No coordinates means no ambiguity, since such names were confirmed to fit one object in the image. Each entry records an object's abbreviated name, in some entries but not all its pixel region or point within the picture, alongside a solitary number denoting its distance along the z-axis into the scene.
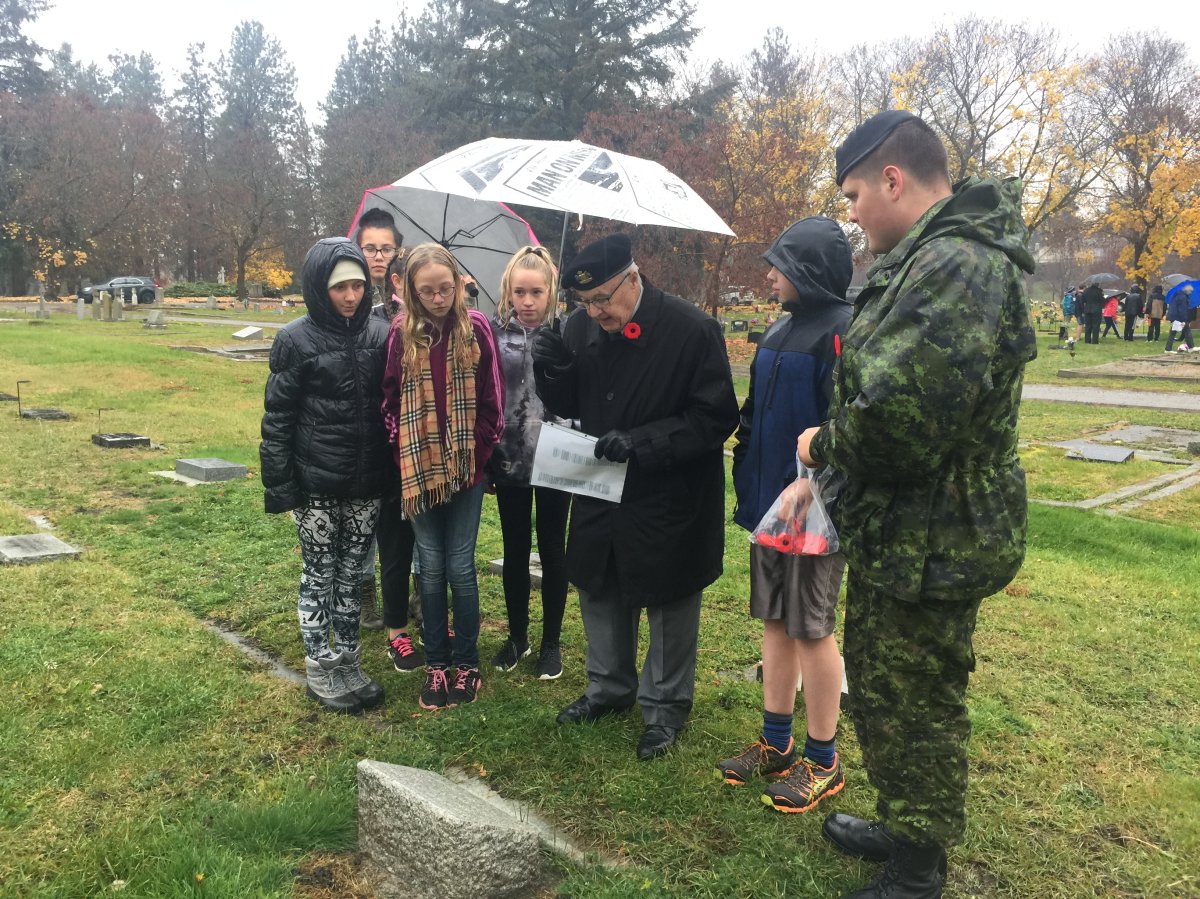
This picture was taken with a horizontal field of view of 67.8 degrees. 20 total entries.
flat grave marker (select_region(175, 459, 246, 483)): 8.23
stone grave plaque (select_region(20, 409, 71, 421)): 11.20
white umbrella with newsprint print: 3.88
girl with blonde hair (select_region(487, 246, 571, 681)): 4.17
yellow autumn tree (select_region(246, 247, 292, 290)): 48.56
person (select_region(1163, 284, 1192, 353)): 25.88
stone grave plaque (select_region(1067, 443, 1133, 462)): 9.98
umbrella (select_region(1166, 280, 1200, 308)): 26.04
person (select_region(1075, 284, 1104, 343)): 28.58
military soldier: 2.23
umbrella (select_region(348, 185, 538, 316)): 5.30
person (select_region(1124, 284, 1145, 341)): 29.61
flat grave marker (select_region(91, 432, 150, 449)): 9.69
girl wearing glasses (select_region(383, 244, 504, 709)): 3.80
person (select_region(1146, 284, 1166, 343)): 29.42
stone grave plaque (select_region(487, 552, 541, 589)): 5.48
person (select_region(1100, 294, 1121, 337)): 31.11
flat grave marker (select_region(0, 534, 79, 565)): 5.54
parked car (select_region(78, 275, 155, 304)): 40.38
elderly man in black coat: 3.39
